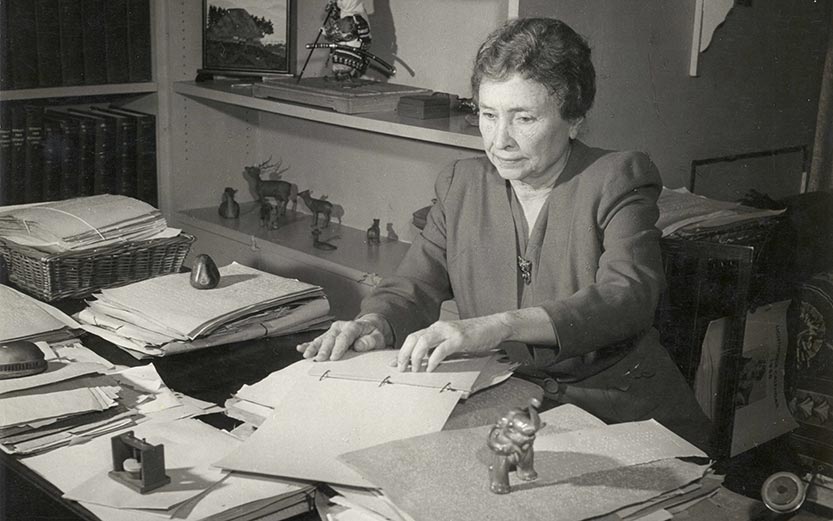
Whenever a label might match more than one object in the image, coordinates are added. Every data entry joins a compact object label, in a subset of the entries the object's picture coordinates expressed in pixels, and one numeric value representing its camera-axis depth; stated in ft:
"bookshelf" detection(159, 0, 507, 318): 8.83
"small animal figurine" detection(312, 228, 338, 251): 9.30
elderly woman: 4.77
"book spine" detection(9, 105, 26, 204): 8.77
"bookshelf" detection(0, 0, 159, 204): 8.66
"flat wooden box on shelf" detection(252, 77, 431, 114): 8.27
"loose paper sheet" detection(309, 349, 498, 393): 3.80
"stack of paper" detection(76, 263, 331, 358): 4.69
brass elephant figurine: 2.85
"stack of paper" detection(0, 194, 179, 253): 5.60
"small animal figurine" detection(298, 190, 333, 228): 9.73
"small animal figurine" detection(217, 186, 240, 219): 10.41
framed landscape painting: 9.92
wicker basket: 5.44
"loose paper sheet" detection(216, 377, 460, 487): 3.17
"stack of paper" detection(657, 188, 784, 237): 6.24
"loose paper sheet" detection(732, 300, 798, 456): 6.88
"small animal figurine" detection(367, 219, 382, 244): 9.47
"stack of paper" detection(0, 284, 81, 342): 4.66
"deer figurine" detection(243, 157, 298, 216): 10.11
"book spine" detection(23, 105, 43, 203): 8.85
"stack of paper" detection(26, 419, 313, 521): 2.96
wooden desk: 3.07
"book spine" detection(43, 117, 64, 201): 8.97
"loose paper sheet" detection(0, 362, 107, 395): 3.84
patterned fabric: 6.99
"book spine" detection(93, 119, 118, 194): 9.34
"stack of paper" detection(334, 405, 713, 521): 2.82
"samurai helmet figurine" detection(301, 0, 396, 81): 8.64
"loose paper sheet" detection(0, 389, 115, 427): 3.61
